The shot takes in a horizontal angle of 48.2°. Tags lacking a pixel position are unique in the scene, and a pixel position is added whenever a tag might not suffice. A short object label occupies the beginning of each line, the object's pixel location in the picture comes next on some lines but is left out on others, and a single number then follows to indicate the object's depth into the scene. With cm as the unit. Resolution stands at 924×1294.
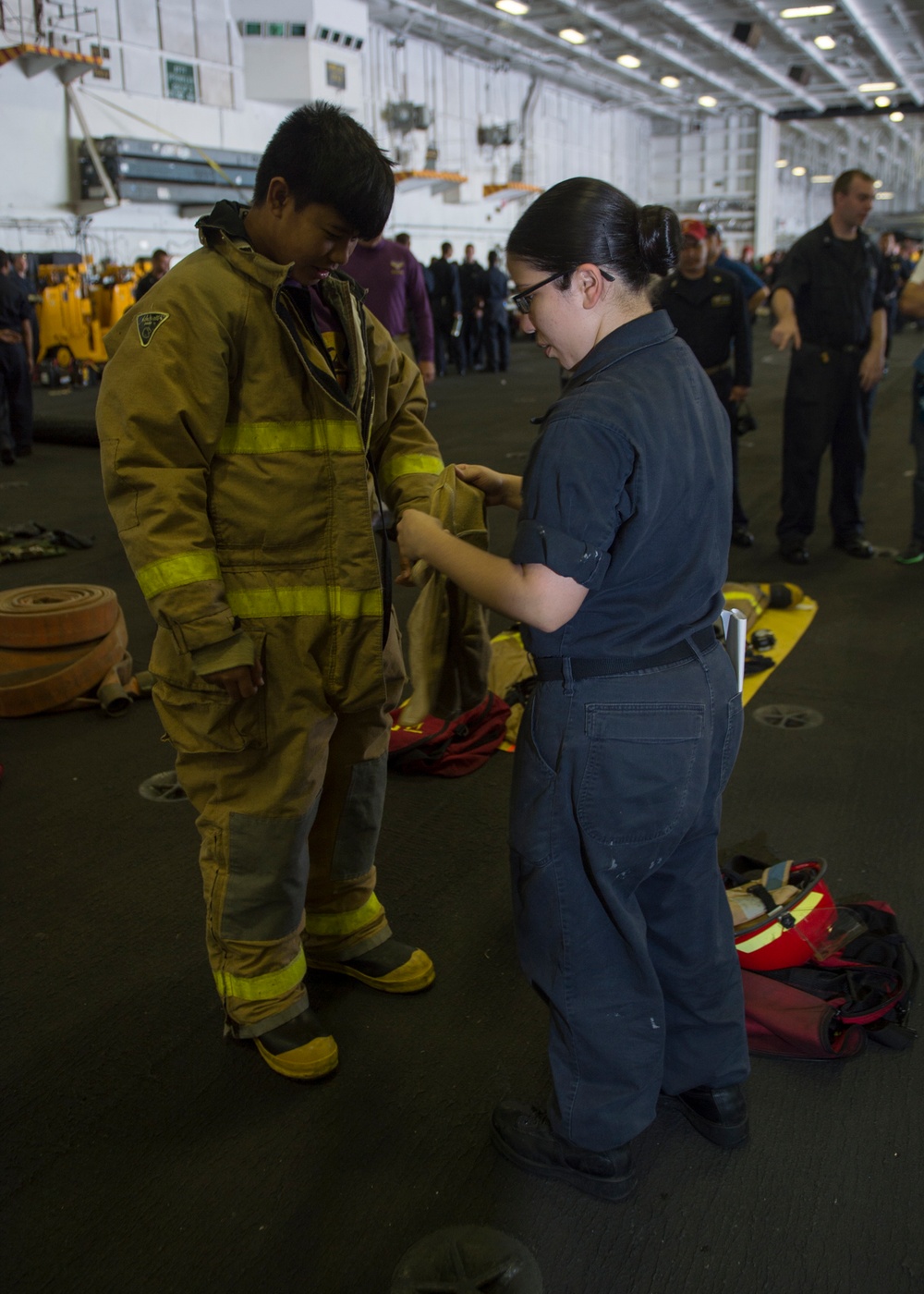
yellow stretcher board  447
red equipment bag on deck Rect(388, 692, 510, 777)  337
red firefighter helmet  221
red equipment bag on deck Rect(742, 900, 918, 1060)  206
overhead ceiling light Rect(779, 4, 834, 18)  2239
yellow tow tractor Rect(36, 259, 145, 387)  1434
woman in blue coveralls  140
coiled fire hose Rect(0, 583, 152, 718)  391
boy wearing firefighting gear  167
